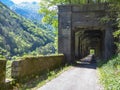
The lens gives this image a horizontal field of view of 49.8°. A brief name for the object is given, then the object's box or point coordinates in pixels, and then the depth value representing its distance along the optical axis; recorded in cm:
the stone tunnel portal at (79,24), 1311
